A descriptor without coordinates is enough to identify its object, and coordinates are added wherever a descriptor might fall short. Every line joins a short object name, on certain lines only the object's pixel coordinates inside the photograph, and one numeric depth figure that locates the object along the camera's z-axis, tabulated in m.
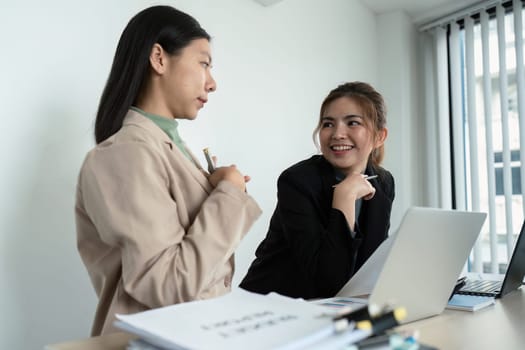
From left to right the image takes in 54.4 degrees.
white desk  0.74
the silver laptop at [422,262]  0.79
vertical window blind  2.96
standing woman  0.88
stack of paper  0.54
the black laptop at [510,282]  1.21
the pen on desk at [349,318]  0.54
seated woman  1.26
